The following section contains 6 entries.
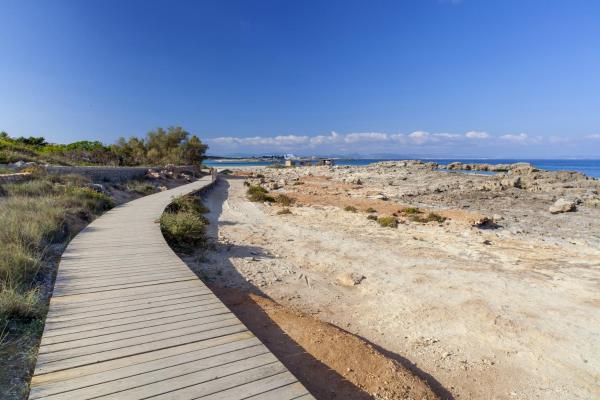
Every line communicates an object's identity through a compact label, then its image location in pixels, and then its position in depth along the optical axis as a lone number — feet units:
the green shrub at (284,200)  68.04
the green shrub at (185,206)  45.38
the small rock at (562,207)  61.21
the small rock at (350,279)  25.88
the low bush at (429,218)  50.49
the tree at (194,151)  151.02
